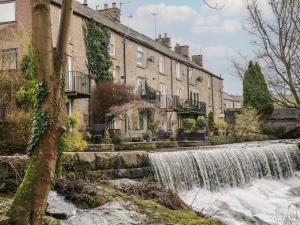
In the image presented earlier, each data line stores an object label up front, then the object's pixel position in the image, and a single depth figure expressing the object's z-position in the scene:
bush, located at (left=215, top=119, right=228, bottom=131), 43.28
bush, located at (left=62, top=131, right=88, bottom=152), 15.24
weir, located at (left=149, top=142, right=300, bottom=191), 13.25
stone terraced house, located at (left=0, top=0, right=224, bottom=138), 25.42
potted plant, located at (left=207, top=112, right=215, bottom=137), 41.75
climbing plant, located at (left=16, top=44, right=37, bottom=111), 15.60
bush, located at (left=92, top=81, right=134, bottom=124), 28.45
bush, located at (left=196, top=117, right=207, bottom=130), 42.28
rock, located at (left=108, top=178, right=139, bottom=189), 9.63
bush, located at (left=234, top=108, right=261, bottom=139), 37.84
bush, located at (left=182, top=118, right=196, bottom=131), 41.12
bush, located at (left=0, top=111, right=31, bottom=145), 13.99
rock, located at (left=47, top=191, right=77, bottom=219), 7.06
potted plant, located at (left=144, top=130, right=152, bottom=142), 30.04
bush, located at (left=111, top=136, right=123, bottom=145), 24.48
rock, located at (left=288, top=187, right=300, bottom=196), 15.27
